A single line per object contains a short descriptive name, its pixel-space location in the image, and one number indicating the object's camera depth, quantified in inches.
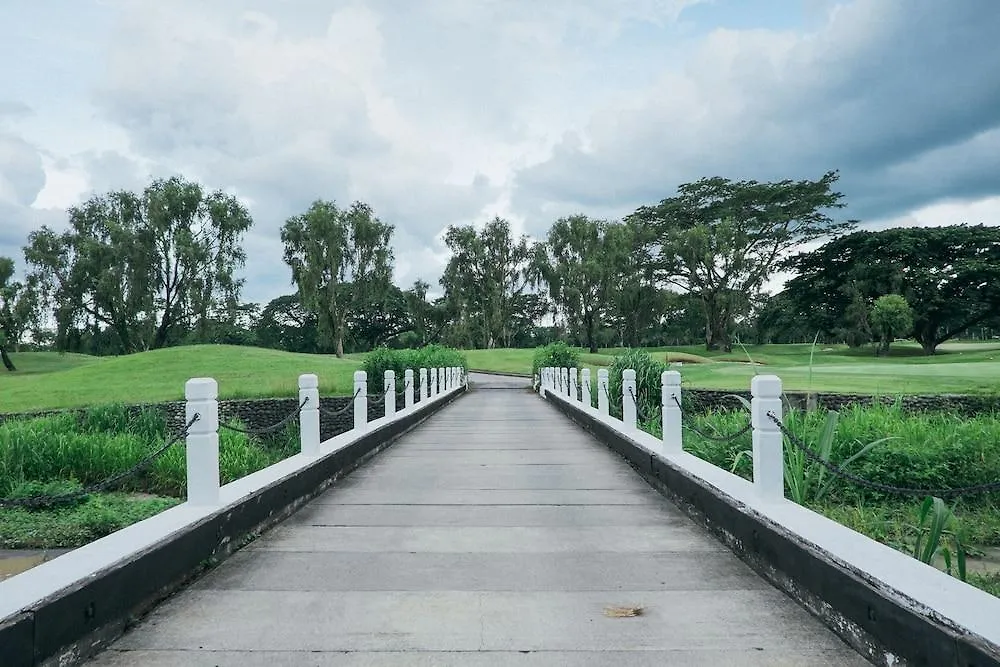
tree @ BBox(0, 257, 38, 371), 1903.9
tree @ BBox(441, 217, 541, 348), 2512.3
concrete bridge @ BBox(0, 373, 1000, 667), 125.5
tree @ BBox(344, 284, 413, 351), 3036.4
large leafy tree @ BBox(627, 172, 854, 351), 2030.0
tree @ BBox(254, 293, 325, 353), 3147.1
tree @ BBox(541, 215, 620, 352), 2112.5
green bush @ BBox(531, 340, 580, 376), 1167.0
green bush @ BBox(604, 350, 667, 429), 592.1
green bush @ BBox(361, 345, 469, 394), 848.9
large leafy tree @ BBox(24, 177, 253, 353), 1865.2
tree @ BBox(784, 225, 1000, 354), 1875.0
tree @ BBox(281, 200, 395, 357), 1987.0
